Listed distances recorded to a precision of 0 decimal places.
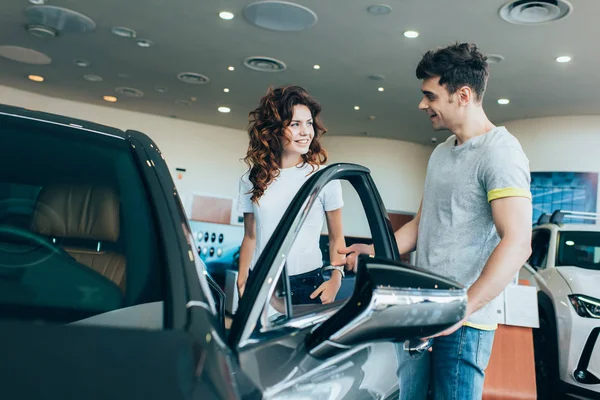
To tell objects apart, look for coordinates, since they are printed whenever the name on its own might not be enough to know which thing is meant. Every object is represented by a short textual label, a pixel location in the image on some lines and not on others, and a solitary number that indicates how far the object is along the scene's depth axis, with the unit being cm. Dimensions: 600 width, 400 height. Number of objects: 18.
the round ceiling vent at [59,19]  800
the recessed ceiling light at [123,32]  856
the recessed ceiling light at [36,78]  1185
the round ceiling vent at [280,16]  717
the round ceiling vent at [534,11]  659
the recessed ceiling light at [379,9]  703
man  160
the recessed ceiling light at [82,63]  1038
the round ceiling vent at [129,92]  1231
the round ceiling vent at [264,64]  960
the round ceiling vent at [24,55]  1001
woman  207
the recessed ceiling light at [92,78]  1135
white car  385
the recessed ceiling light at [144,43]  903
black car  62
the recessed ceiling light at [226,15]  763
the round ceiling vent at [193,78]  1076
